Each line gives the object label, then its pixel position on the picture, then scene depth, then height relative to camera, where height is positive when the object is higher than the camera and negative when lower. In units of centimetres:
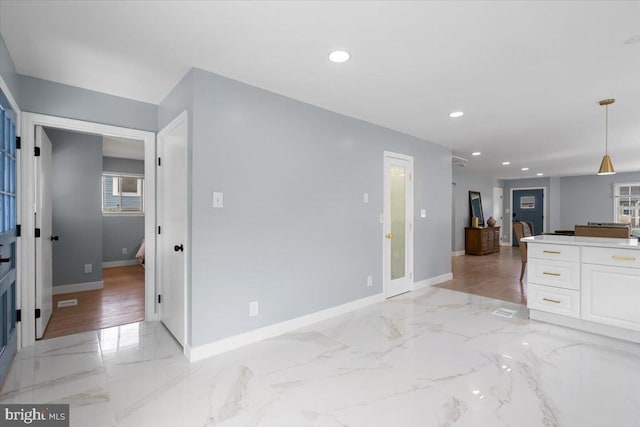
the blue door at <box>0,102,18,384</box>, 209 -19
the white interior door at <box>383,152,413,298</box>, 417 -15
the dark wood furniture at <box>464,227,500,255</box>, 812 -75
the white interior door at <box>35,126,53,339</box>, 274 -18
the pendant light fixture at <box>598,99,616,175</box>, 313 +65
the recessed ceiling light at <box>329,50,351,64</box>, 222 +121
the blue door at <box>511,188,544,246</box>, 1001 +23
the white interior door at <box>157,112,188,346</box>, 263 -8
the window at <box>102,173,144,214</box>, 655 +46
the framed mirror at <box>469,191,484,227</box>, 875 +21
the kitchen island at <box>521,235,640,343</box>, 274 -71
